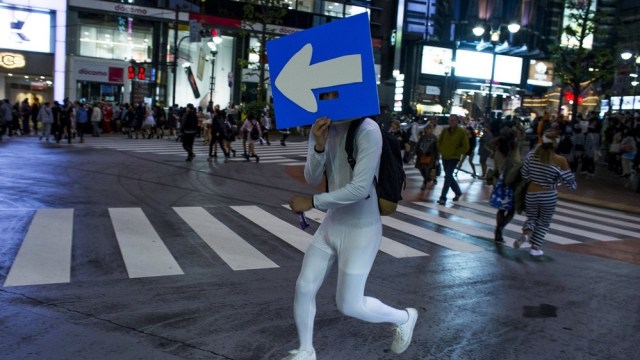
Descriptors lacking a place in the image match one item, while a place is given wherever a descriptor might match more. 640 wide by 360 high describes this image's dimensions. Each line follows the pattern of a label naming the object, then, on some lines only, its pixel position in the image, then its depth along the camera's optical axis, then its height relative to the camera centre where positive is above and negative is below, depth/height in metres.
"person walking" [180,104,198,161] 18.27 -0.51
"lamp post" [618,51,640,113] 28.95 +5.04
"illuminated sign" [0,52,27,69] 35.72 +2.62
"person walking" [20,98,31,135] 26.88 -0.65
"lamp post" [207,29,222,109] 34.69 +4.78
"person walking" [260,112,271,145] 29.35 -0.34
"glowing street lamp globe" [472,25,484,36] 27.31 +4.98
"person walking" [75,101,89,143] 24.03 -0.56
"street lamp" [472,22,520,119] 24.84 +4.72
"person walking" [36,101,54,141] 22.97 -0.65
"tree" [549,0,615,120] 26.36 +3.92
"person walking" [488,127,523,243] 8.54 -0.54
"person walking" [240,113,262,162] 19.67 -0.50
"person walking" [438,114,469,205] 12.72 -0.38
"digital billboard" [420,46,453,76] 65.38 +8.29
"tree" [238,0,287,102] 33.56 +6.29
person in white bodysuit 3.42 -0.73
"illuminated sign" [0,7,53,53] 35.94 +4.75
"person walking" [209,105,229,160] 19.58 -0.53
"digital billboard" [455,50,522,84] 67.75 +8.36
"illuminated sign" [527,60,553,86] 73.19 +8.35
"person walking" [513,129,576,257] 7.80 -0.63
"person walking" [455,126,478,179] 19.69 -0.48
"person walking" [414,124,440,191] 14.53 -0.65
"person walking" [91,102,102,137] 26.77 -0.55
